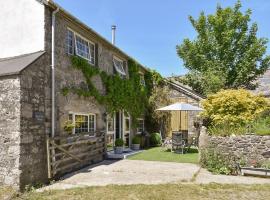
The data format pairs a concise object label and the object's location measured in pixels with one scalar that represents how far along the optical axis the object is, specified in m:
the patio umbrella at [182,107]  12.13
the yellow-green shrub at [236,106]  11.60
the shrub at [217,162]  7.90
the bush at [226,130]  8.65
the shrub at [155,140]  14.96
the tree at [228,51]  18.81
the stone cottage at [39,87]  6.08
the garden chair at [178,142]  11.69
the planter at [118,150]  11.39
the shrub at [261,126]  8.15
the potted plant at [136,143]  13.21
